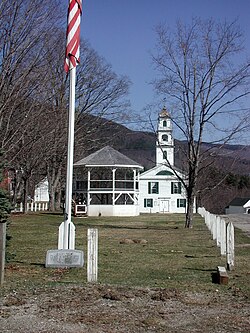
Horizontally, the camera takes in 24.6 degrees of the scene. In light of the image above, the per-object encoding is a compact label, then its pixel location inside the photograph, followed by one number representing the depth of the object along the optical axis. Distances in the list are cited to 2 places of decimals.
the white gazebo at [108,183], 47.84
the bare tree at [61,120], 25.95
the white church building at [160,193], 72.94
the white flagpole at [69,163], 11.37
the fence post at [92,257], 9.53
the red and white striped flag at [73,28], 11.76
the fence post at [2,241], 9.38
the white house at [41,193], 81.76
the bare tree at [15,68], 18.83
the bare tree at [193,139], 27.66
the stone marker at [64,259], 10.16
